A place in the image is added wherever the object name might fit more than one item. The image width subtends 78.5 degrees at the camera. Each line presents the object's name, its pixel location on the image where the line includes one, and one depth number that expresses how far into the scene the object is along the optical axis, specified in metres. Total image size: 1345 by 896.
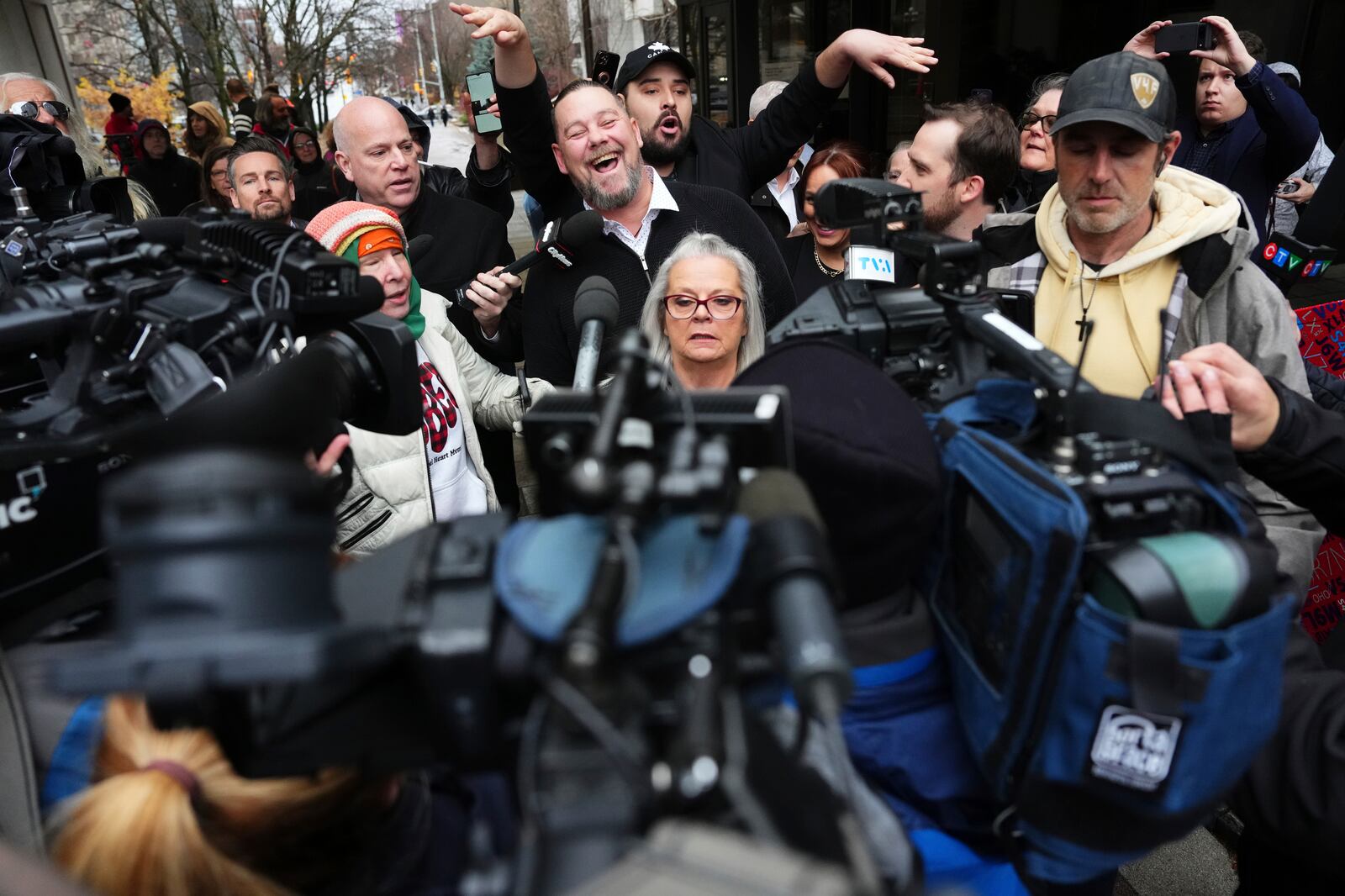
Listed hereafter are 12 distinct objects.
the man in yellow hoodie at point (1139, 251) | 1.94
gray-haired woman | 2.30
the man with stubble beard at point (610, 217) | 2.79
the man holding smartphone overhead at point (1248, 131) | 3.19
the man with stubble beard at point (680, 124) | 3.02
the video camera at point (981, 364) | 0.93
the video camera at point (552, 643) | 0.59
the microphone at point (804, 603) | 0.64
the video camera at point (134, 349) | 1.31
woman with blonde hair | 0.90
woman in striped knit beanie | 2.28
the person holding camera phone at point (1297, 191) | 4.39
